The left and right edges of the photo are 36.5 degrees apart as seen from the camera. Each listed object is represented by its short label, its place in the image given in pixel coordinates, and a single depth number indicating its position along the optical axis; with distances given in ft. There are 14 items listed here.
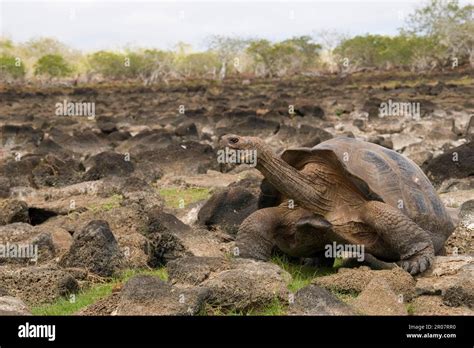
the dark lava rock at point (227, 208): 23.27
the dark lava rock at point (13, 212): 23.98
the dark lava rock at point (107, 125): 63.23
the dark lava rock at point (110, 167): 34.01
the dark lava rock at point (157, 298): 13.34
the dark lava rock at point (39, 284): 16.47
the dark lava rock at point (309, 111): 71.20
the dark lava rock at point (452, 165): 31.22
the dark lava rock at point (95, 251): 18.47
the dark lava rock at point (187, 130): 54.29
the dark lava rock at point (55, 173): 34.42
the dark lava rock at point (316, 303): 13.10
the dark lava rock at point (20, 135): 55.67
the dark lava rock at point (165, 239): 19.81
